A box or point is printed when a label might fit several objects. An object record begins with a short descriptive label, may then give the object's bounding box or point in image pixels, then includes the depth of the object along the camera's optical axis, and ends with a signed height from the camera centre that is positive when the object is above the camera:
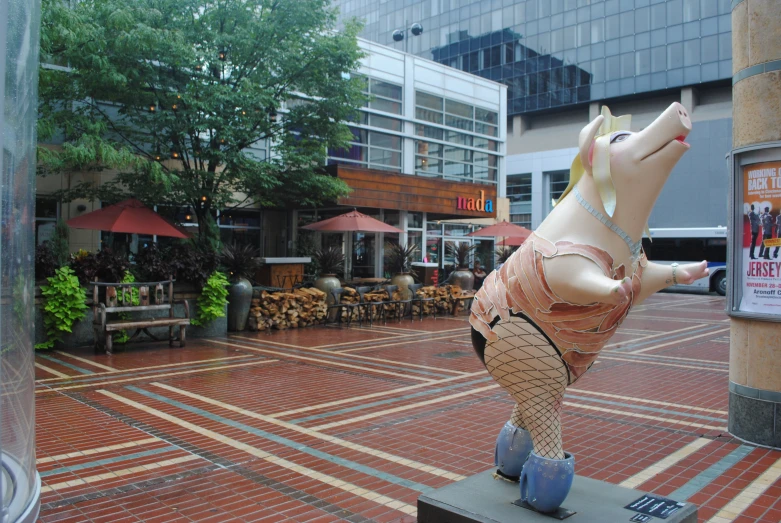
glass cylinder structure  2.35 +0.01
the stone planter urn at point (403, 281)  16.09 -0.57
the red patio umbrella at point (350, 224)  15.61 +0.83
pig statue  3.20 -0.10
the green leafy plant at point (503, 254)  21.65 +0.18
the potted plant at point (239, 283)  12.62 -0.51
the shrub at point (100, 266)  10.45 -0.17
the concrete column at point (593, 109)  42.28 +10.02
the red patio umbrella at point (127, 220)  11.54 +0.65
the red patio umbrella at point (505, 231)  19.42 +0.86
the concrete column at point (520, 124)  46.66 +9.77
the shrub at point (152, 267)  11.23 -0.19
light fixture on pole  32.06 +11.48
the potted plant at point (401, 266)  16.36 -0.19
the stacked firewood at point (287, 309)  12.98 -1.08
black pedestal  3.38 -1.34
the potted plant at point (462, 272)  18.45 -0.37
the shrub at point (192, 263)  11.55 -0.12
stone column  5.42 +1.10
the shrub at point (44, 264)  10.03 -0.14
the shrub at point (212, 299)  11.65 -0.77
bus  26.47 +0.55
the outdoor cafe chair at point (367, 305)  14.52 -1.06
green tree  11.50 +3.21
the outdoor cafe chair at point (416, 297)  15.85 -0.96
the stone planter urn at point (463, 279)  18.44 -0.57
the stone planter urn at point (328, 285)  14.70 -0.62
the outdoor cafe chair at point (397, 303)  15.30 -1.07
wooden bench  9.91 -0.79
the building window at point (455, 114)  25.44 +6.00
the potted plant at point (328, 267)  14.92 -0.21
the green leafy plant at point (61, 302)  9.84 -0.72
